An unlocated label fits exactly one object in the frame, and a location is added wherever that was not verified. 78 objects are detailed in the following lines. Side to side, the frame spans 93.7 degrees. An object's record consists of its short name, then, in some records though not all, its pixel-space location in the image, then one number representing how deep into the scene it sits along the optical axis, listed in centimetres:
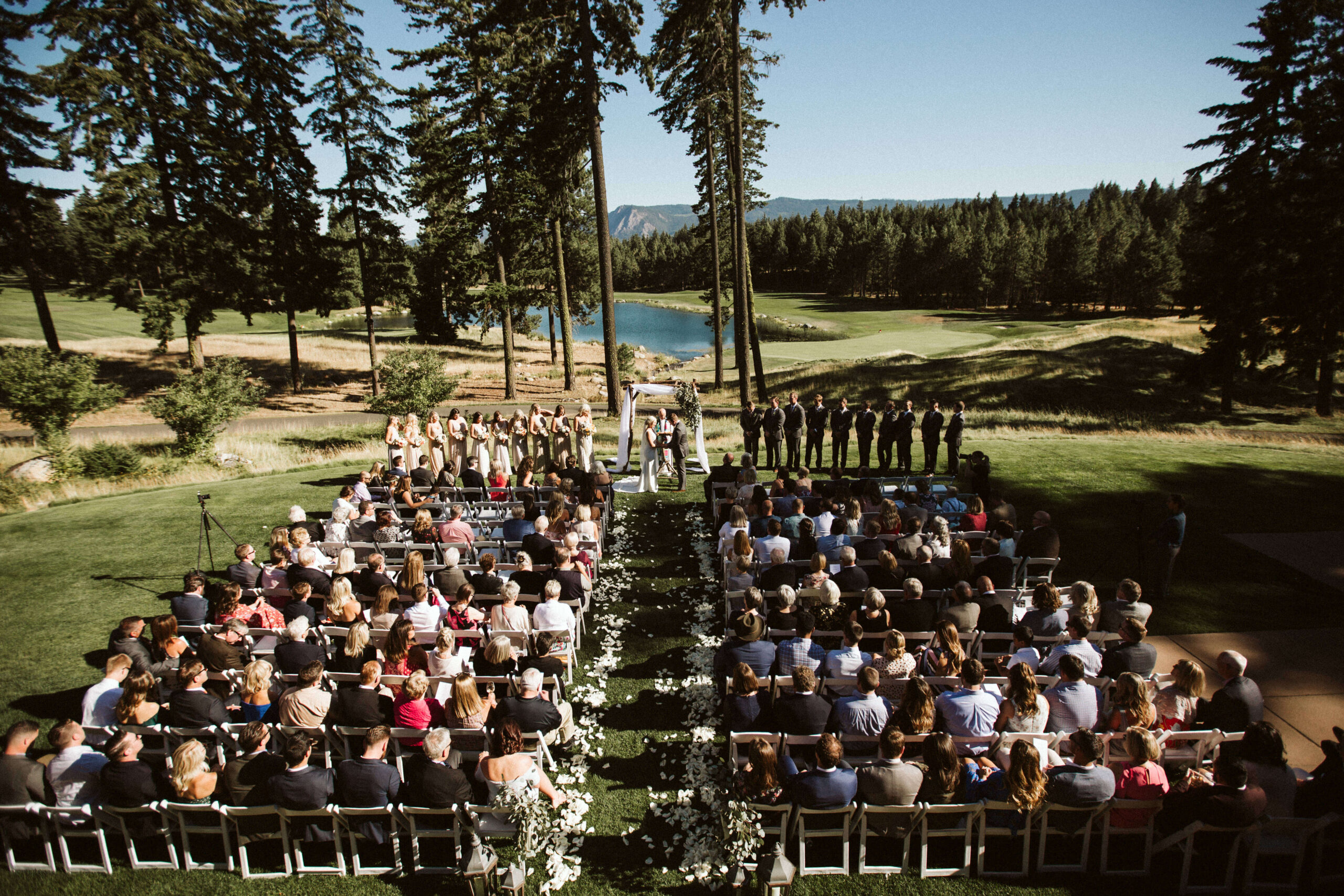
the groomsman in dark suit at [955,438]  1452
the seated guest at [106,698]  601
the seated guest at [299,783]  514
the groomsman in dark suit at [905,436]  1458
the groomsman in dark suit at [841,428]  1531
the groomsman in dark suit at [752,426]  1563
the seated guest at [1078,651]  627
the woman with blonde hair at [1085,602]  666
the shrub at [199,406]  1728
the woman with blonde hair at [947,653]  618
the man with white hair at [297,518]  906
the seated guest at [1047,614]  699
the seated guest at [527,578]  818
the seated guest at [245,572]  834
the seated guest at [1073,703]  562
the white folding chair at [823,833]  500
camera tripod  953
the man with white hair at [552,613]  748
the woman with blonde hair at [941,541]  859
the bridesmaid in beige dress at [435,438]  1404
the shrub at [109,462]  1670
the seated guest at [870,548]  869
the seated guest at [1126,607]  693
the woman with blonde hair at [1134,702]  537
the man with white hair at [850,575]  789
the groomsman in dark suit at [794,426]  1523
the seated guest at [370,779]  520
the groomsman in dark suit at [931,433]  1458
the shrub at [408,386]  1947
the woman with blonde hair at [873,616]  705
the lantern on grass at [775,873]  446
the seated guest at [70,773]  530
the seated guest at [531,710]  587
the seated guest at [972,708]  561
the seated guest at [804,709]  559
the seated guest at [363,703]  591
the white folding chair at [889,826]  504
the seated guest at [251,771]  527
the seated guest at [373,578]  805
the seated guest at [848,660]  631
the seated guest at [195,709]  588
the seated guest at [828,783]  496
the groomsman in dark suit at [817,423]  1548
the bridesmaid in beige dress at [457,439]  1427
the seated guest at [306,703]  584
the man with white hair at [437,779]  516
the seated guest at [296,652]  669
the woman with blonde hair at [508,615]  721
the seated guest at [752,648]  652
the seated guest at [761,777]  510
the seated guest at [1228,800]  468
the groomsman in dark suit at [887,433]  1481
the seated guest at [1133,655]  622
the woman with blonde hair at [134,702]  570
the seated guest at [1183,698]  570
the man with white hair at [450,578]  807
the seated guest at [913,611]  712
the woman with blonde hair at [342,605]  727
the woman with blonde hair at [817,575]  777
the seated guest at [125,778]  523
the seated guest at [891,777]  498
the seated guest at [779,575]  809
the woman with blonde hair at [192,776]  521
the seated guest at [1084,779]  486
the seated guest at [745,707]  582
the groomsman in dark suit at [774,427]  1525
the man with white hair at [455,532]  952
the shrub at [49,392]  1614
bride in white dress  1412
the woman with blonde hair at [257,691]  606
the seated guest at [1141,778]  500
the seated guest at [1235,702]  550
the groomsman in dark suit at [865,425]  1511
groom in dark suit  1469
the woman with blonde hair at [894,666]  623
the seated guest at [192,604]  744
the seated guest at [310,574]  804
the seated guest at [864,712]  563
